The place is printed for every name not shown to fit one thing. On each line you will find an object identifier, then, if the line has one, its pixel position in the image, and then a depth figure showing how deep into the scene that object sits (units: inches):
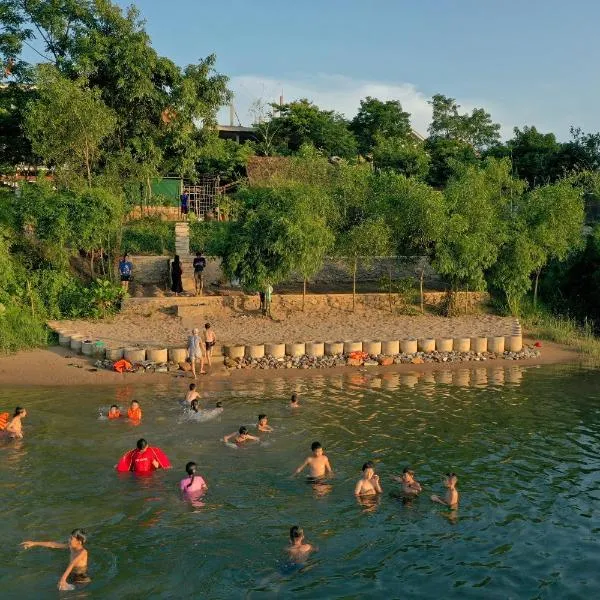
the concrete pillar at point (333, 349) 976.3
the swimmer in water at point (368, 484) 529.0
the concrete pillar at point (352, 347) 982.4
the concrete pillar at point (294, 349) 966.4
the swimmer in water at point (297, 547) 430.6
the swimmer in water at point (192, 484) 527.5
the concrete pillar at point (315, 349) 970.7
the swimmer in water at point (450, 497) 513.0
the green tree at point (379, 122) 2060.8
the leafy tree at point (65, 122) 1099.3
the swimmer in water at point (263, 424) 672.4
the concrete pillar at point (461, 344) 1029.8
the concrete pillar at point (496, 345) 1037.2
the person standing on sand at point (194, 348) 872.9
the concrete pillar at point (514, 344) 1047.0
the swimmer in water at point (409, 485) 526.0
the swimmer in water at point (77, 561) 404.5
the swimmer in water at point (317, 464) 562.7
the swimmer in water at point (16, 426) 636.7
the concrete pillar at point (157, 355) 906.1
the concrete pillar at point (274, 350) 957.2
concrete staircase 1175.0
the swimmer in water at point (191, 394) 743.4
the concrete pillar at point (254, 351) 949.8
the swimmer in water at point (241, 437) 639.8
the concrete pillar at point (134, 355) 903.1
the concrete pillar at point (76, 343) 941.2
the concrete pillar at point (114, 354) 908.0
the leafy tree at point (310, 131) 1878.7
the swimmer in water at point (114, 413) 705.0
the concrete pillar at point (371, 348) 987.3
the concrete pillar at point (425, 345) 1016.2
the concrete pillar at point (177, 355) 911.7
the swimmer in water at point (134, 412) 698.2
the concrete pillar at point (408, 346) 1005.2
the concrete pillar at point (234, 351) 944.3
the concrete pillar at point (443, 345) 1021.2
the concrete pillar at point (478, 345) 1031.6
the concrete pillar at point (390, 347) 992.9
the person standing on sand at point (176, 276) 1122.7
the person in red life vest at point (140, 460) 563.8
